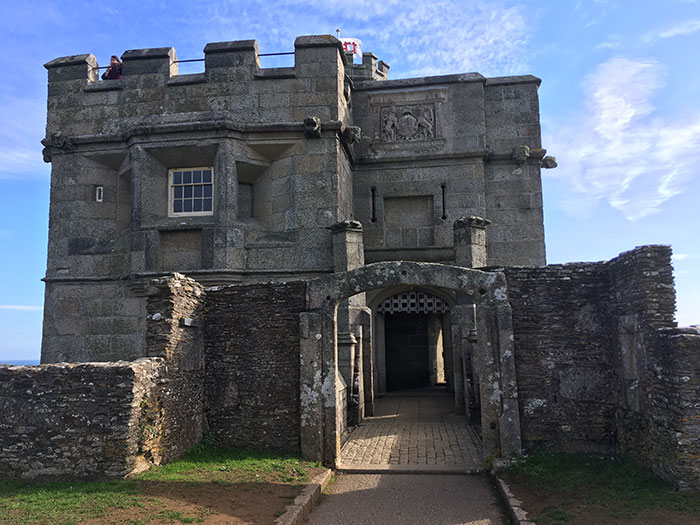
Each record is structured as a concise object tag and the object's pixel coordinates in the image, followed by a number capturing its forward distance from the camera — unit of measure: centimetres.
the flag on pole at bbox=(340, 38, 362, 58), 1983
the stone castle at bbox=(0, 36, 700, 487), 773
